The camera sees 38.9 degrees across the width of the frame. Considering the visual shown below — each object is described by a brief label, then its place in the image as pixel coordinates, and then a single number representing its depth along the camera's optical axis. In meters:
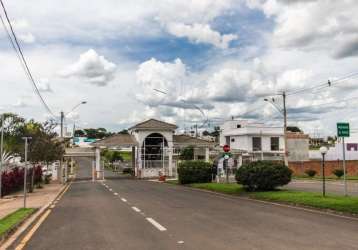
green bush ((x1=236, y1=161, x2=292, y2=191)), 26.00
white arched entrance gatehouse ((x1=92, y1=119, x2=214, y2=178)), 65.19
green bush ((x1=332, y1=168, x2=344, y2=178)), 51.88
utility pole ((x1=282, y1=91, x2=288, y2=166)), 53.91
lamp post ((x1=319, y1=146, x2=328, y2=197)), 23.98
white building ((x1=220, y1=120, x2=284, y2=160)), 82.50
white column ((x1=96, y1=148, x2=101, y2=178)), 59.38
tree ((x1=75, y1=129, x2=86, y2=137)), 181.12
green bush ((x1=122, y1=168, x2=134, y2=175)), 82.40
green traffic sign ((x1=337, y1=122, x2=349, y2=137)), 22.42
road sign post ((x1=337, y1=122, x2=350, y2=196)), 22.42
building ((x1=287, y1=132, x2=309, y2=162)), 84.56
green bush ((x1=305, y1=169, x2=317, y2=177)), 56.19
